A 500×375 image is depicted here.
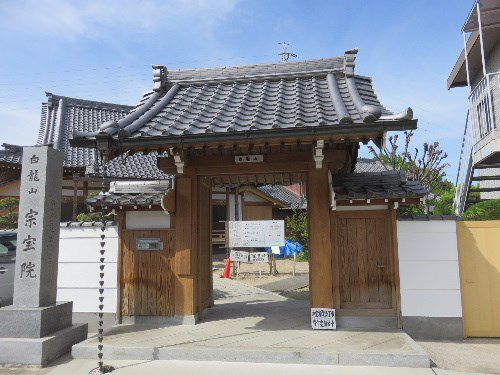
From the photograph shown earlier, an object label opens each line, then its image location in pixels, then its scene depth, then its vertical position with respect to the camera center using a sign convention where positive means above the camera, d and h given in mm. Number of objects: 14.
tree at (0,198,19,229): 15070 +932
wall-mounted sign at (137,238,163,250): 7250 -168
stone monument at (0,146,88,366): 5652 -692
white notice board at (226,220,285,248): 7793 +5
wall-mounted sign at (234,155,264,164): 7047 +1388
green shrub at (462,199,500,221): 9242 +474
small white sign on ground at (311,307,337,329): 6453 -1450
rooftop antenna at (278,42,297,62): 34875 +16216
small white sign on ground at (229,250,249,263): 13344 -780
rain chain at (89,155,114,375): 5090 -1749
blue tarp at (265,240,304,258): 19797 -785
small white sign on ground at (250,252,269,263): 13125 -809
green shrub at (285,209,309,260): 18778 +195
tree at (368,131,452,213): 21469 +3947
